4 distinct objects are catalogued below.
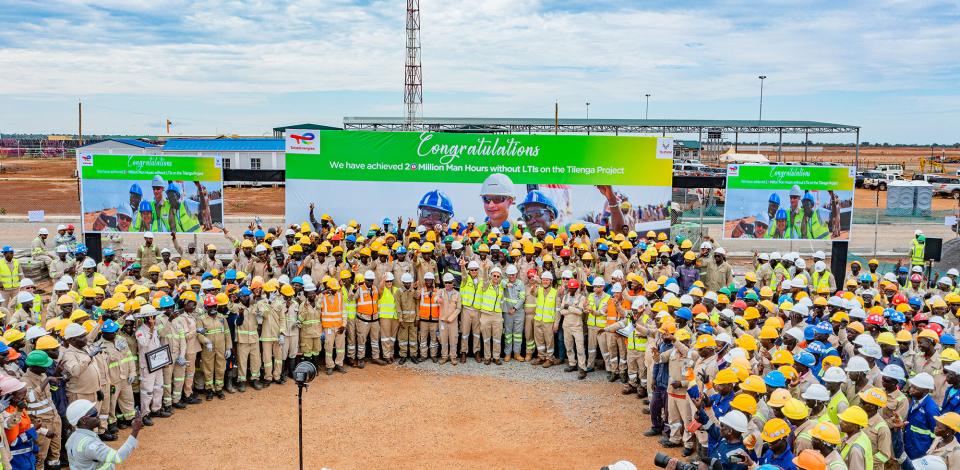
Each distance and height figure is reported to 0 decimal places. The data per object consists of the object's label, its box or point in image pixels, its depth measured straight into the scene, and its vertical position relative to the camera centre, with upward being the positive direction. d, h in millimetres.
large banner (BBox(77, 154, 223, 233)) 17656 -491
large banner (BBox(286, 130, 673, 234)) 18828 -49
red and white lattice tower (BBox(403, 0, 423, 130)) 51906 +7541
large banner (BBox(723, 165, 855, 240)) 18062 -548
